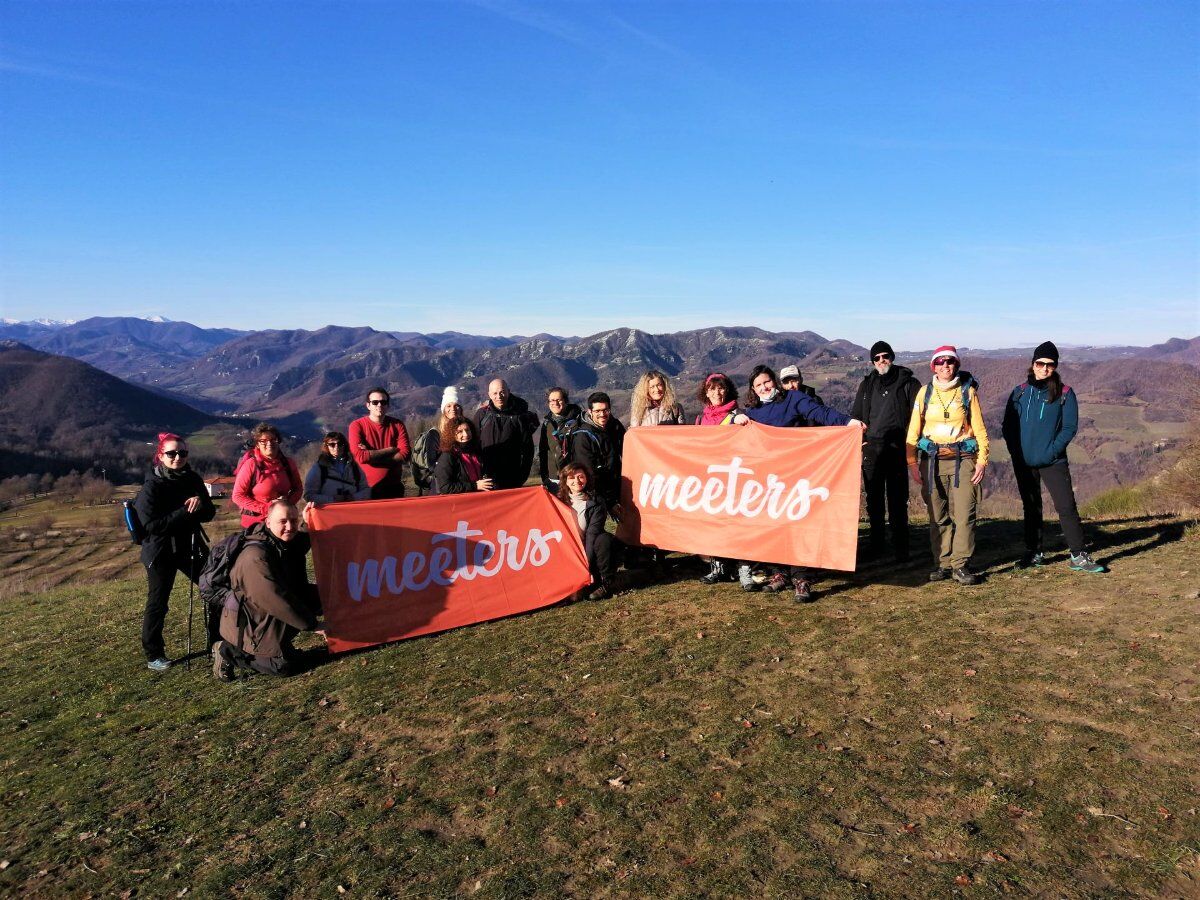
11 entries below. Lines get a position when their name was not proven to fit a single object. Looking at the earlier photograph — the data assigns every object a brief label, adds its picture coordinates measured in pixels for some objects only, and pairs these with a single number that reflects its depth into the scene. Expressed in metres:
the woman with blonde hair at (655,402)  8.92
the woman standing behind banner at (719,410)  8.26
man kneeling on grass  6.31
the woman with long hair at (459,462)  8.34
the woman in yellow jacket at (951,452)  7.34
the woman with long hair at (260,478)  7.10
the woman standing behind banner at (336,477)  7.82
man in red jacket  8.65
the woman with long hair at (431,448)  8.67
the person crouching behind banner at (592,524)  8.42
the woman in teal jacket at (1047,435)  7.59
